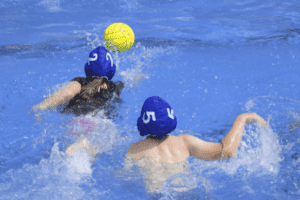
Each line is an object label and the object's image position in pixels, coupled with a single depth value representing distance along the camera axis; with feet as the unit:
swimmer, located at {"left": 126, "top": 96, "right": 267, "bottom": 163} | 18.53
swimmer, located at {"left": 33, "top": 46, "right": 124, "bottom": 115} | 25.39
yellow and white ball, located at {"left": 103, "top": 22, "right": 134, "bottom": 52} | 36.35
